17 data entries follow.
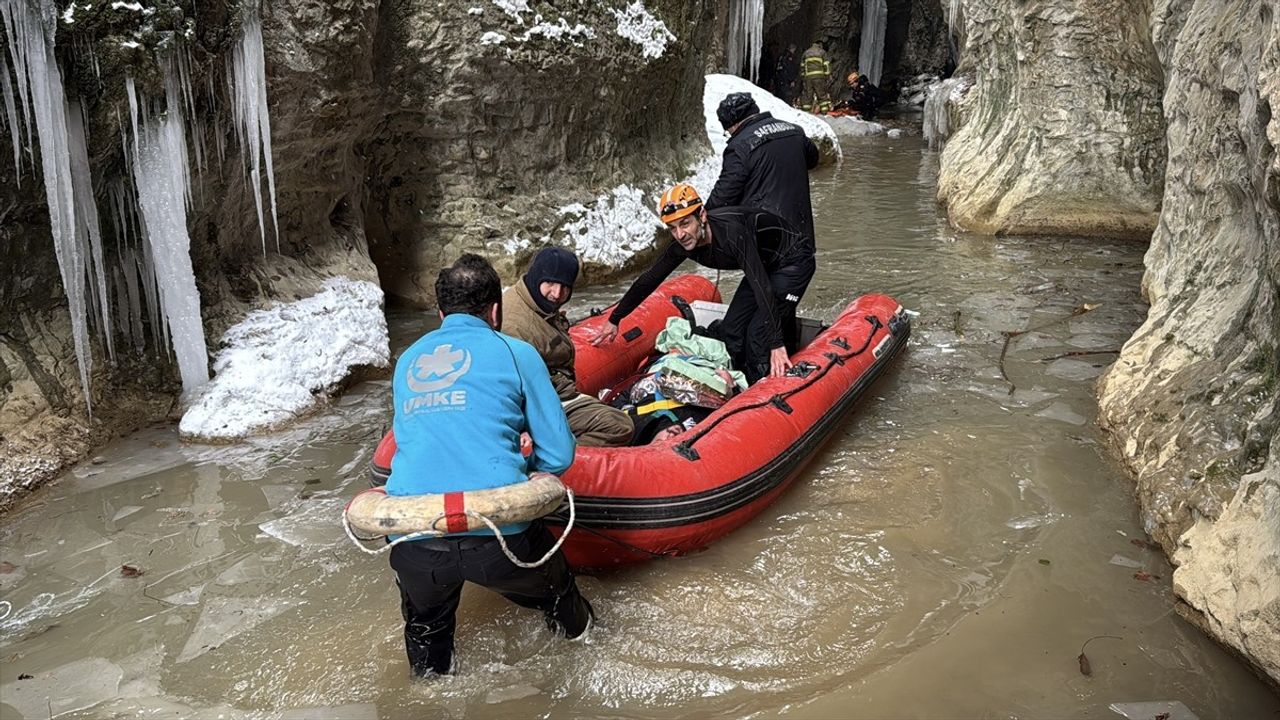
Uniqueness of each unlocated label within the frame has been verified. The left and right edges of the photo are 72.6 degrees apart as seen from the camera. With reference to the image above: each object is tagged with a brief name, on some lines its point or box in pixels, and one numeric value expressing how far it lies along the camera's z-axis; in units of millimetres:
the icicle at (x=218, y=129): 4953
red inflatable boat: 3514
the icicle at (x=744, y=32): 16297
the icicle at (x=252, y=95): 5121
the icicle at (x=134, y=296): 4930
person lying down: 4328
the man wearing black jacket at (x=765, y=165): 4926
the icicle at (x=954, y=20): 14692
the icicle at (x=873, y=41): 24453
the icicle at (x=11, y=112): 4027
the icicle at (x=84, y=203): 4363
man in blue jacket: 2770
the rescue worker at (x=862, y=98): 20781
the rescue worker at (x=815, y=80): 20453
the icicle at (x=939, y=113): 14648
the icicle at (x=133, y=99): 4449
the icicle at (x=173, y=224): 4711
